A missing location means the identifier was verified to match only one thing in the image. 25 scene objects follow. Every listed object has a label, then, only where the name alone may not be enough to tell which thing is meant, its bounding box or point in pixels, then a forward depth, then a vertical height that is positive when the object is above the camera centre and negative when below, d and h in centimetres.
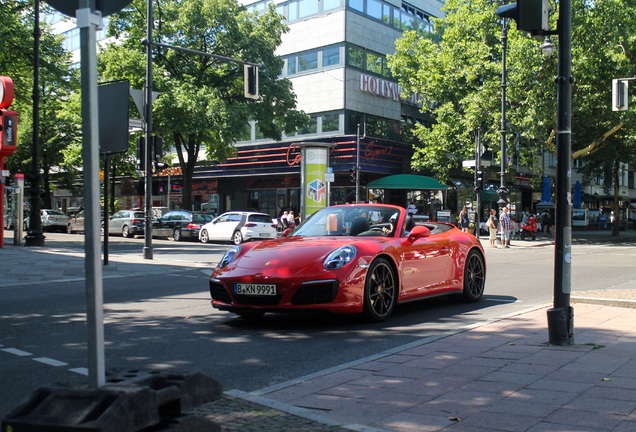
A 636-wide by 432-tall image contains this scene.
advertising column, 2691 +141
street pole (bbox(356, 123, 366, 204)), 3403 +277
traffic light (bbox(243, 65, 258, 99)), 1967 +378
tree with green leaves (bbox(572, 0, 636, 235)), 3180 +725
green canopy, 3819 +161
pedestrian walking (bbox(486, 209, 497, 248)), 2916 -69
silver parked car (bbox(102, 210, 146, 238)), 3531 -59
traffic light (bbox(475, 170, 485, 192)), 2928 +138
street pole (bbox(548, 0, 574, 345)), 648 +22
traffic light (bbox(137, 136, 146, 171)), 1877 +165
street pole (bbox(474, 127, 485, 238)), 2939 +208
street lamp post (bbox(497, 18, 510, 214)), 2922 +353
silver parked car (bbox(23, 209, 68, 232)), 4306 -49
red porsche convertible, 750 -66
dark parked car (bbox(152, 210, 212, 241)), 3262 -59
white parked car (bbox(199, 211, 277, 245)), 2903 -67
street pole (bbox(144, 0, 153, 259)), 1881 +185
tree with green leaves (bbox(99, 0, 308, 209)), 3294 +721
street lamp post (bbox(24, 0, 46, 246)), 2219 +112
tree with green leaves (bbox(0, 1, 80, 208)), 2612 +636
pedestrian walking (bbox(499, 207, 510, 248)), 2922 -74
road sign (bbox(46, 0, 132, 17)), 315 +97
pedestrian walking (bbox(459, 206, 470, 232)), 3117 -37
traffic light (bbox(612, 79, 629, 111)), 1917 +329
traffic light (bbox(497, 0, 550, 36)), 628 +181
